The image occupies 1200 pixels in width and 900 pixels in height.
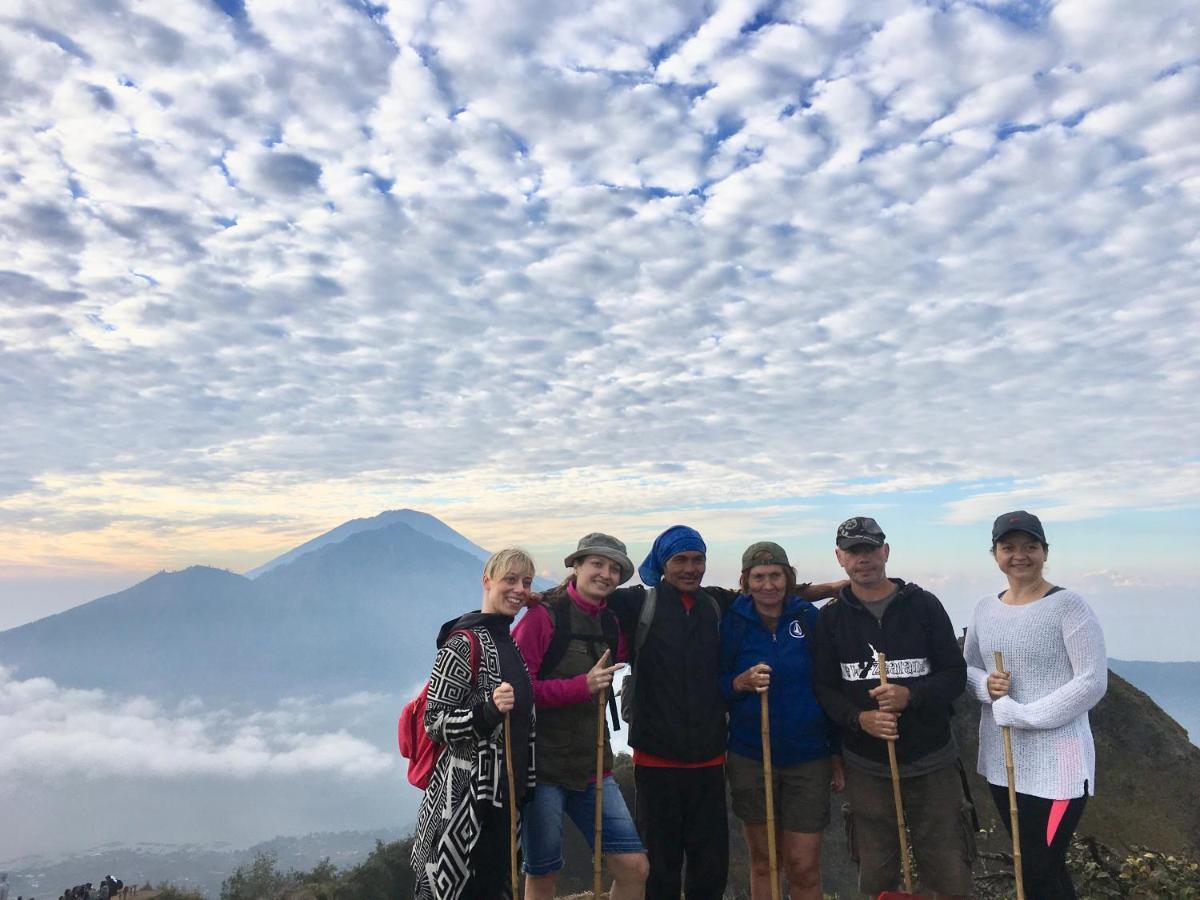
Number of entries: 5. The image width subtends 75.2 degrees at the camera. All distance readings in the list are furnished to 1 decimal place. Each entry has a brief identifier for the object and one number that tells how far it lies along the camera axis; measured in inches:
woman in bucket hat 208.4
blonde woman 185.0
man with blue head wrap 217.0
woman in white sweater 190.9
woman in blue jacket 220.2
